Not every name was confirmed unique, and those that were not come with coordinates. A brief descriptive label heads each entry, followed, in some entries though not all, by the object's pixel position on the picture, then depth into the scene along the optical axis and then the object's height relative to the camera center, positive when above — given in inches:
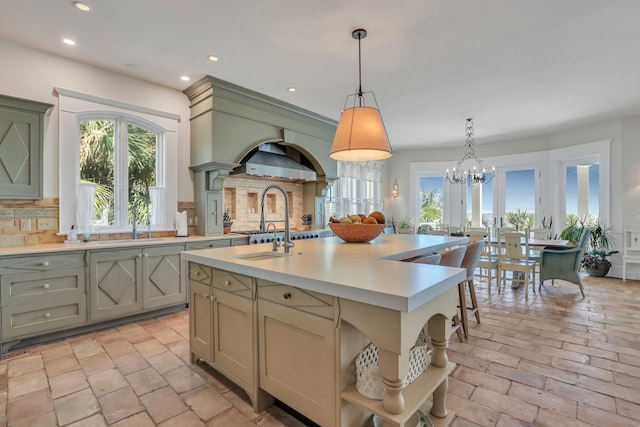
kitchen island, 50.1 -22.5
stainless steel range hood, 174.6 +28.4
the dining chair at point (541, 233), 222.1 -16.7
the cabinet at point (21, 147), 116.0 +25.7
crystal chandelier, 278.1 +47.2
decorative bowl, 108.5 -7.2
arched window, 136.4 +23.5
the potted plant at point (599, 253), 220.8 -30.6
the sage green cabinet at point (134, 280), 123.4 -29.2
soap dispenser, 132.3 -9.4
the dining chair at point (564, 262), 167.8 -28.6
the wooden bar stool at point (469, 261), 110.2 -18.3
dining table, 177.8 -19.3
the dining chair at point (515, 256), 170.9 -26.0
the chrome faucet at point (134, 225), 149.7 -6.0
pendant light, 98.5 +25.8
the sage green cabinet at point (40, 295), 105.4 -29.8
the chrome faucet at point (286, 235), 85.8 -6.5
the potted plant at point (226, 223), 176.9 -6.2
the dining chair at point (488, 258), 184.1 -29.0
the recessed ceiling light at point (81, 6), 98.8 +67.3
